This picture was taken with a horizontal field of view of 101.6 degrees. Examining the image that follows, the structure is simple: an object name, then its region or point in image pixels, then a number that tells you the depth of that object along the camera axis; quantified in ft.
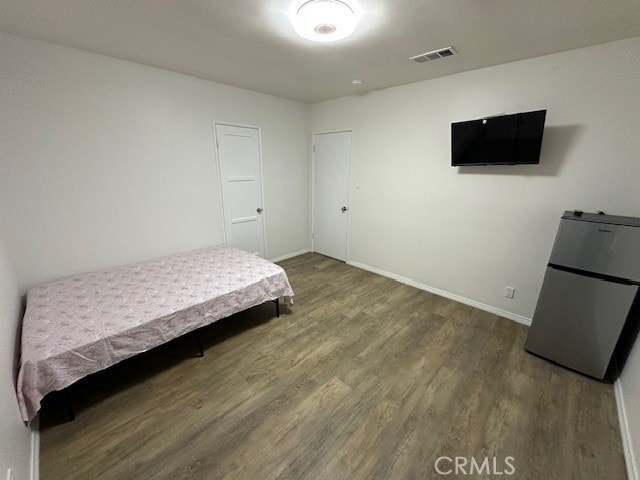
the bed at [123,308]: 5.07
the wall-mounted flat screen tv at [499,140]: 7.40
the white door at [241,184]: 11.19
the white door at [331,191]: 13.16
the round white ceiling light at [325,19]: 5.03
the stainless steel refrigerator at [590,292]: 5.93
